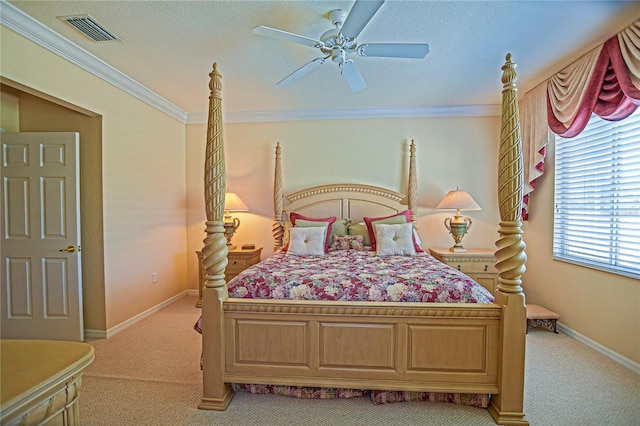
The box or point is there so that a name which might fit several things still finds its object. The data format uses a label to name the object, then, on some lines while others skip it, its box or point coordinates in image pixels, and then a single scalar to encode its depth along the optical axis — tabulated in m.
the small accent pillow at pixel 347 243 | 3.74
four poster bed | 1.96
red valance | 2.40
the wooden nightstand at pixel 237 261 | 4.10
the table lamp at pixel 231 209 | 4.22
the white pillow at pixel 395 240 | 3.40
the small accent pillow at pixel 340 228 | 3.98
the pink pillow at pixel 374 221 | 3.81
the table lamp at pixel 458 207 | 3.92
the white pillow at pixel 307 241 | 3.46
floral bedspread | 2.16
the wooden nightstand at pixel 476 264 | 3.79
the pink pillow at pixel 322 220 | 3.76
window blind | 2.63
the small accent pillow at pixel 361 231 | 3.89
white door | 3.00
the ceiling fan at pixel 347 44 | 1.99
